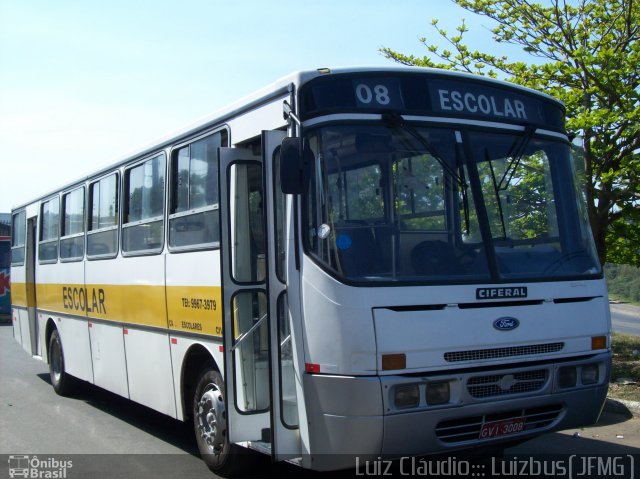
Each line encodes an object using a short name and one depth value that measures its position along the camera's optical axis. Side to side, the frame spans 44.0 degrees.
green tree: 11.47
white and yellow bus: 5.34
